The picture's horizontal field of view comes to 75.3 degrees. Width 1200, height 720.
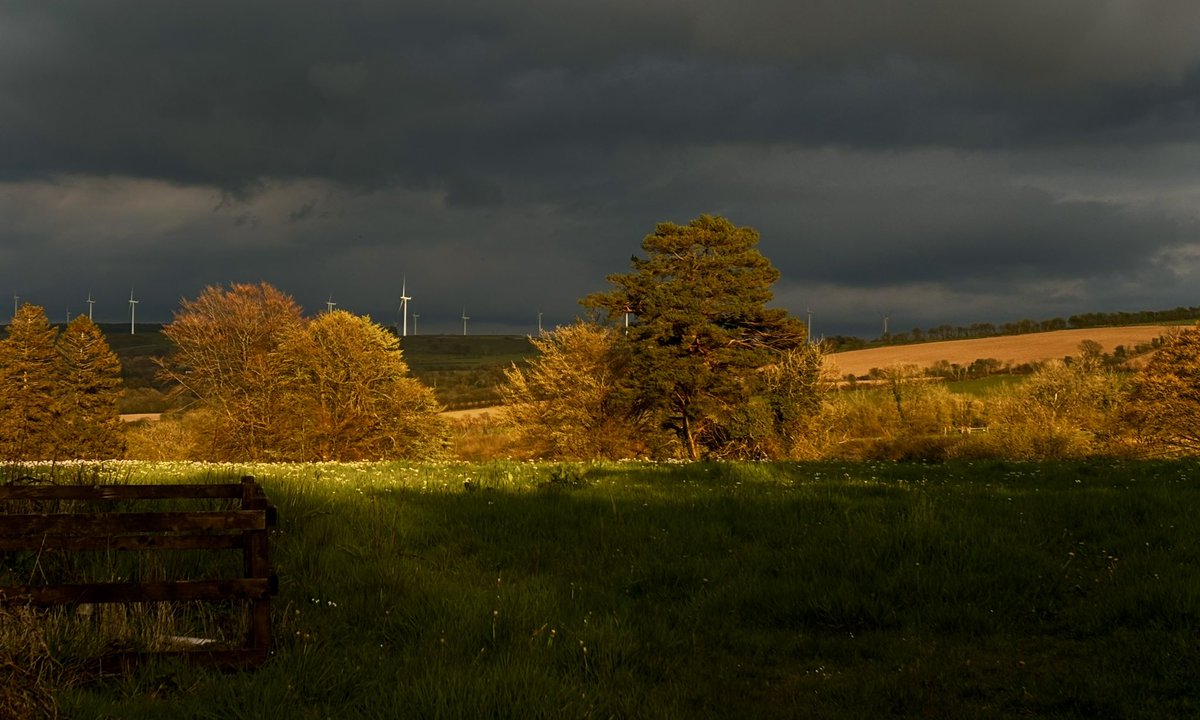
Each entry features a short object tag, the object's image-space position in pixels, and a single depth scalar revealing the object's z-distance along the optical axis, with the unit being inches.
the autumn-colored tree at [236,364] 2348.7
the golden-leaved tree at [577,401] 2324.1
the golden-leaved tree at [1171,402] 2033.7
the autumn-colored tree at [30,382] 2406.9
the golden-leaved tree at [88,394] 2484.0
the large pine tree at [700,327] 2134.6
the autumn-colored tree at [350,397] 2308.1
